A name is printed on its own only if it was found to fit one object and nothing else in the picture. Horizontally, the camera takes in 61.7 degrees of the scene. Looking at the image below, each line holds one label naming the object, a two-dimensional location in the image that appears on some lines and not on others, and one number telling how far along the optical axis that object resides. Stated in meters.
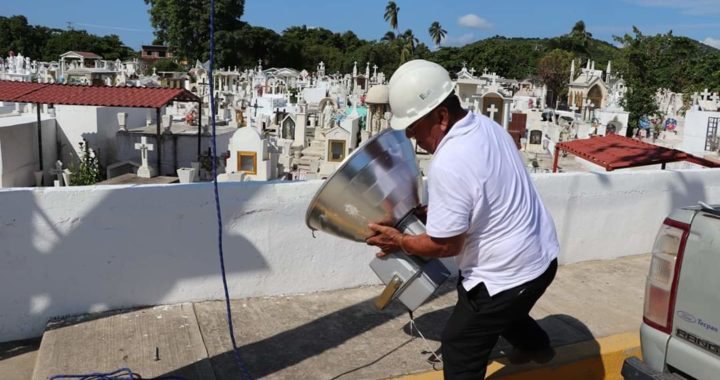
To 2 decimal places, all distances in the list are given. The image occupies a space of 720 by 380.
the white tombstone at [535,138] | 19.98
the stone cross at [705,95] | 31.17
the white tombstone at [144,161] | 11.71
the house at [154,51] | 94.75
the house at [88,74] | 30.17
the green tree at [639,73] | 23.97
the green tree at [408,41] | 72.75
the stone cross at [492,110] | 20.04
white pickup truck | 2.51
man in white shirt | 2.36
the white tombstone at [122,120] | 12.88
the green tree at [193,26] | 60.66
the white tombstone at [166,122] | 13.49
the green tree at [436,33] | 91.38
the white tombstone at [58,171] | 11.27
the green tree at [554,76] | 46.31
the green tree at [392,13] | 77.25
